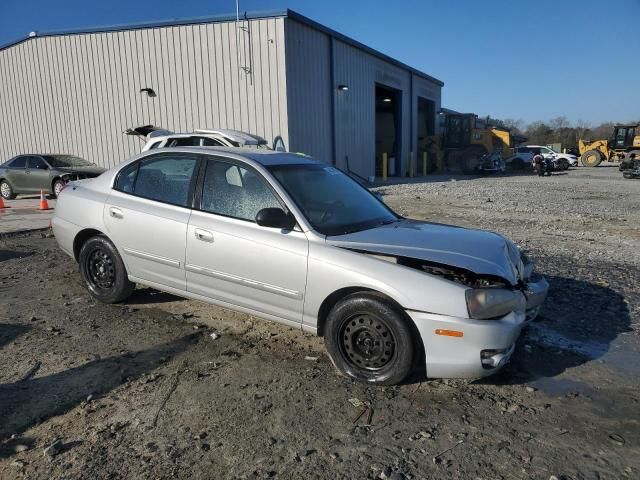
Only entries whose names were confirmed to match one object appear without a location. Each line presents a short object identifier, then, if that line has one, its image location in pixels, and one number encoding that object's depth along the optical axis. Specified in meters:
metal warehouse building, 17.89
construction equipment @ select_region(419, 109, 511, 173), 32.84
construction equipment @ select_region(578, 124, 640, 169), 32.22
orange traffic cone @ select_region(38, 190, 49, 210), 12.45
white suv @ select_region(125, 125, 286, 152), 10.34
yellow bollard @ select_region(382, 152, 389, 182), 27.31
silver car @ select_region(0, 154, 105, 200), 14.77
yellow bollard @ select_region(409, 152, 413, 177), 31.36
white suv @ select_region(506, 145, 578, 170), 35.16
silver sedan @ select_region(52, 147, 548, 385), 3.19
